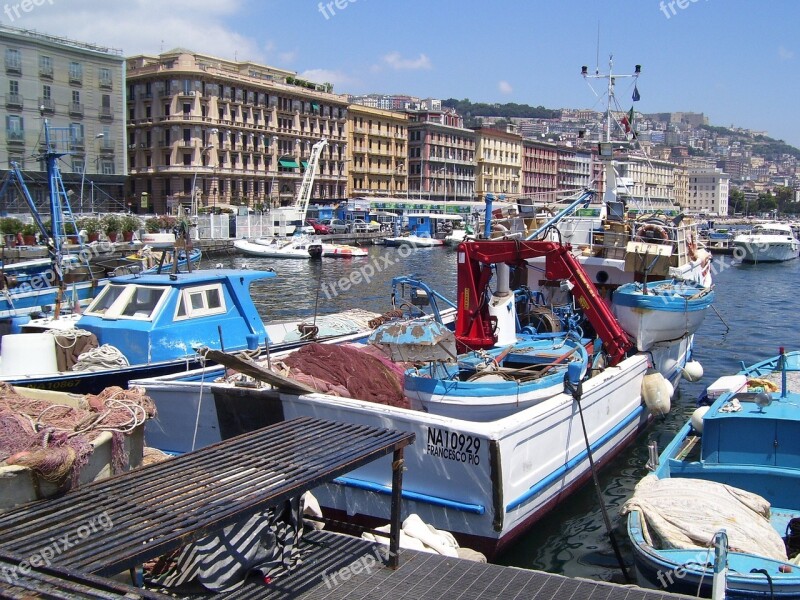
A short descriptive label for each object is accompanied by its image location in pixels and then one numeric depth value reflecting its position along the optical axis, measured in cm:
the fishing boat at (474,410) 902
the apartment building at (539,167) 13750
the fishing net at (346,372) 1127
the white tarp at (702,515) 822
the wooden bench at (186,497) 452
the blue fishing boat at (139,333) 1340
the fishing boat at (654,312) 1438
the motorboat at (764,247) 6775
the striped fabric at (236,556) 610
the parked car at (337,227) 8019
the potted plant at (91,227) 5069
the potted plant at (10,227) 4769
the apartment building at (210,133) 8281
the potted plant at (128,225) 5461
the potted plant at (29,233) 4666
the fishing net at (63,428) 621
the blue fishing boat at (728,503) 762
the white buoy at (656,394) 1399
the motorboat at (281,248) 6009
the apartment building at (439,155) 11556
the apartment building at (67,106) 6034
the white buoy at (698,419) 1188
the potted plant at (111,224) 5507
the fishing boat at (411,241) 7588
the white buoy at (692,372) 1714
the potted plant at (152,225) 6153
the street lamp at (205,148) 7464
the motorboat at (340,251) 6238
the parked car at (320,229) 7806
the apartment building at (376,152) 10638
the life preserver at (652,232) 1778
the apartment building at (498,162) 12638
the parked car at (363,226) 8136
